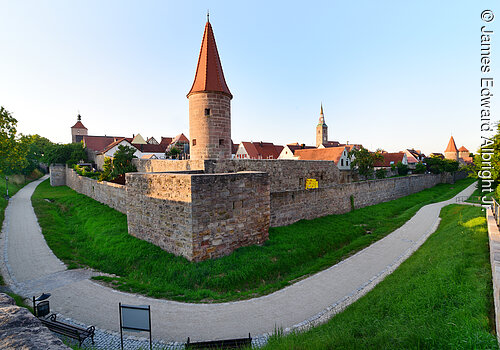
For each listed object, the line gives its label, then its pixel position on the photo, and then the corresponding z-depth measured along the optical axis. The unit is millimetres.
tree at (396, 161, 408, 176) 40781
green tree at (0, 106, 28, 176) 13219
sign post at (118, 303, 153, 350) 5109
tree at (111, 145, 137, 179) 22506
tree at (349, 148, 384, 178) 31109
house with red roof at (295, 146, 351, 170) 37512
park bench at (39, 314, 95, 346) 5355
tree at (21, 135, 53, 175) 15377
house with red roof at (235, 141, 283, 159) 50438
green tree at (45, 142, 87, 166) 35938
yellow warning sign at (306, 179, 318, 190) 20330
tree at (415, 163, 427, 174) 42406
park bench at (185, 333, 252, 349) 4934
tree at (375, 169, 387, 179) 35312
